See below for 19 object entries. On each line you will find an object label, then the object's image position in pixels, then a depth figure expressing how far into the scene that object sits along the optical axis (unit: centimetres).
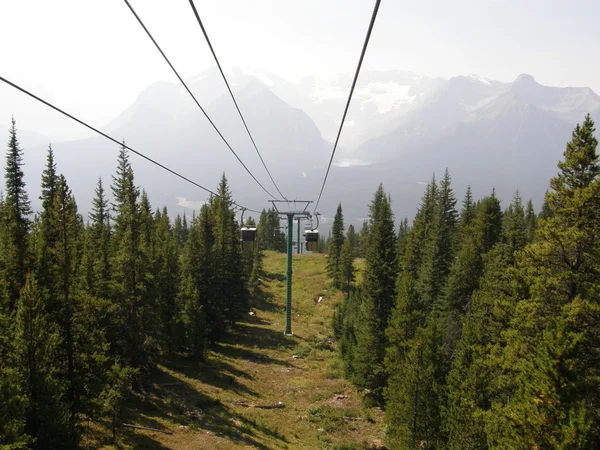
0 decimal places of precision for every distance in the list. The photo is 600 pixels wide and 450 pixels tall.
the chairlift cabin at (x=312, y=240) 3420
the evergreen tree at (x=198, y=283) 3925
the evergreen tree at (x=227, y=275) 4794
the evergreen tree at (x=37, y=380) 1748
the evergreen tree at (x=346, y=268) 7125
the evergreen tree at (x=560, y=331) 1378
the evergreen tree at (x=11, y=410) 1416
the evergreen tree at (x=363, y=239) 10773
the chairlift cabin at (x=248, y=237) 3238
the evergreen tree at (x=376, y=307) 3506
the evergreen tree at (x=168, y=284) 3947
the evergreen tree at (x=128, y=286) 2961
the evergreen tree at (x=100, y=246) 2729
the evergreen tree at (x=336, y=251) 7600
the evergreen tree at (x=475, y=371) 1961
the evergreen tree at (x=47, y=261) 2342
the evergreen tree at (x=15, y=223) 2670
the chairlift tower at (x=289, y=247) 3781
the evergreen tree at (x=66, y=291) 2253
